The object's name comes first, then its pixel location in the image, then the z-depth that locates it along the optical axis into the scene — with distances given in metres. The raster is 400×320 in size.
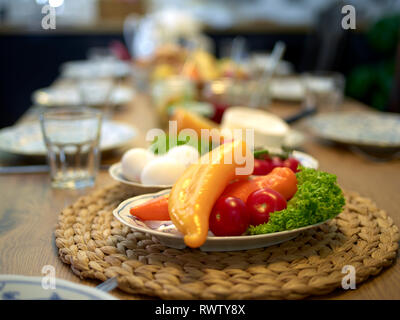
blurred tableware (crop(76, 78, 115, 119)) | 1.44
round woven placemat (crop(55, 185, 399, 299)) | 0.53
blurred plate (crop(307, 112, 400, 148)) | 1.15
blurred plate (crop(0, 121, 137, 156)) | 1.08
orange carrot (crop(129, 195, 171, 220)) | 0.62
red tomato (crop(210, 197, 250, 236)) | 0.58
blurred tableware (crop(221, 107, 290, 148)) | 1.06
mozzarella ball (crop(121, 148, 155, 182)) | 0.79
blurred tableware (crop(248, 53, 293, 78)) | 2.17
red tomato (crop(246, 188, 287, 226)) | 0.60
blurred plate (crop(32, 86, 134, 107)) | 1.70
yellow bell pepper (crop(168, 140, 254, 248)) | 0.56
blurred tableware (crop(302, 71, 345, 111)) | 1.63
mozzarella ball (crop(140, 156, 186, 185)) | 0.75
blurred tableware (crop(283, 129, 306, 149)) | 1.16
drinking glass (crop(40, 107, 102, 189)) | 0.90
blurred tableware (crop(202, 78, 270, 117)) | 1.56
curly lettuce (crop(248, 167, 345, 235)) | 0.59
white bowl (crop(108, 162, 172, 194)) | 0.74
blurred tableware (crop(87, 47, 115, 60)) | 2.98
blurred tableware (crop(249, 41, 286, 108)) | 1.37
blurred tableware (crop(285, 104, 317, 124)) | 1.24
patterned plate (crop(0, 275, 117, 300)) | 0.47
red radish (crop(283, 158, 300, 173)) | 0.78
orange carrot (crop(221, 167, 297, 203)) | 0.66
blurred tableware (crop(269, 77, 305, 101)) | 1.97
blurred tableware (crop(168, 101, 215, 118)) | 1.37
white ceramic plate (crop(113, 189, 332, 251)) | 0.57
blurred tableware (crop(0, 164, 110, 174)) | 1.02
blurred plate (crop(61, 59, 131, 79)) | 2.66
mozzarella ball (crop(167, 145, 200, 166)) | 0.77
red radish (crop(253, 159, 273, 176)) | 0.77
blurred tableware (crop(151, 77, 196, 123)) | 1.48
